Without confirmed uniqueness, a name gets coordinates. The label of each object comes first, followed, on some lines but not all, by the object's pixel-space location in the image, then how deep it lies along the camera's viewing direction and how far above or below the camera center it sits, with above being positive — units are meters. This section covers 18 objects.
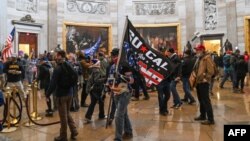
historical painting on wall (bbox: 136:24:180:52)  25.47 +3.24
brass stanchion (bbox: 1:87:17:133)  7.72 -1.13
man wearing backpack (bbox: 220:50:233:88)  15.33 +0.34
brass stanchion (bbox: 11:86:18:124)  8.34 -0.81
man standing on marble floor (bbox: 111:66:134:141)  6.14 -0.41
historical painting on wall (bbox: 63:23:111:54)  24.08 +3.04
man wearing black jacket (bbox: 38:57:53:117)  10.16 +0.09
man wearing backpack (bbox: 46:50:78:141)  6.53 -0.21
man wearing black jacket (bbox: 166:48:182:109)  9.83 -0.05
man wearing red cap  7.72 -0.07
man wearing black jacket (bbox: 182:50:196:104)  10.50 +0.18
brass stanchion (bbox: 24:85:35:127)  8.21 -1.24
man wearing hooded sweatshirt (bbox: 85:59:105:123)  8.23 -0.35
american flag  14.87 +1.18
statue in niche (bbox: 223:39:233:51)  22.25 +1.97
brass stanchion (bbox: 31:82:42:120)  9.01 -0.83
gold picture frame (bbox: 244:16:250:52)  22.36 +3.00
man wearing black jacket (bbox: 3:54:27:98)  9.98 +0.09
